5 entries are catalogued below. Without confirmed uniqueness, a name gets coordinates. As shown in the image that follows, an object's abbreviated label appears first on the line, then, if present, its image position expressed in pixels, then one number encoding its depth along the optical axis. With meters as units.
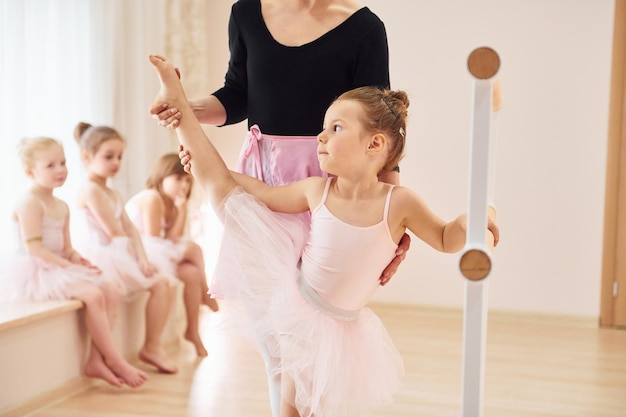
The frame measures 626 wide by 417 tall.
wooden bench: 2.89
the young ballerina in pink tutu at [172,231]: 3.95
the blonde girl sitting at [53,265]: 3.20
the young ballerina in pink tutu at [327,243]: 1.70
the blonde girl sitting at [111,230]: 3.58
